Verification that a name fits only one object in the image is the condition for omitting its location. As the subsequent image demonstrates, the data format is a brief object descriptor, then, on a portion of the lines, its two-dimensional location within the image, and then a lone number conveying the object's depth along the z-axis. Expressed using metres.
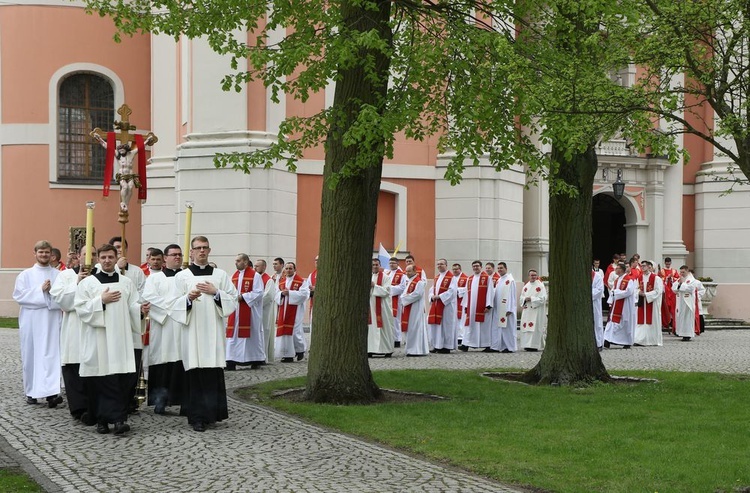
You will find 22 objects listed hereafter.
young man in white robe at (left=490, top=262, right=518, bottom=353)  22.67
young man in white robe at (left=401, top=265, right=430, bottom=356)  21.05
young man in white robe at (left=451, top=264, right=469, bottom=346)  22.97
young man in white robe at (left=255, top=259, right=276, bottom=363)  18.44
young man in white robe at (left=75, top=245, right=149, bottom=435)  10.92
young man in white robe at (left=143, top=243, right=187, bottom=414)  11.73
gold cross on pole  14.09
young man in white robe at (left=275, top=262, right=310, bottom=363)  19.52
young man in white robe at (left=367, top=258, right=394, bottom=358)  20.14
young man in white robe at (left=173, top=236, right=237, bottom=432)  11.11
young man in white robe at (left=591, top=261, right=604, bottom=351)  23.50
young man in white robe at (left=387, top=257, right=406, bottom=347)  21.16
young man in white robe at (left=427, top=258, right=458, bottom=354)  22.31
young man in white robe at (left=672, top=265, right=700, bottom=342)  26.31
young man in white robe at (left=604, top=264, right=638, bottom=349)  24.28
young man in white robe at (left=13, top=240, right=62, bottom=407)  13.12
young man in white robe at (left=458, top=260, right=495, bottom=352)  22.89
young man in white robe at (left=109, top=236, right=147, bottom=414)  12.14
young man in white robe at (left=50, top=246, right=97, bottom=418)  11.38
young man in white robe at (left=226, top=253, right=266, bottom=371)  17.88
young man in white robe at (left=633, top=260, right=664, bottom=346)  24.73
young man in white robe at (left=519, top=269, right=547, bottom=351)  23.09
